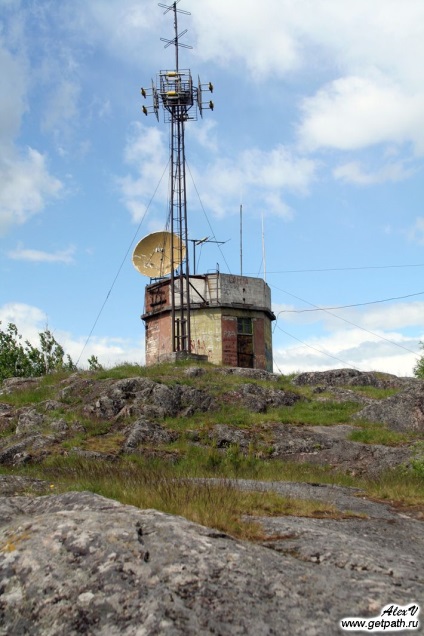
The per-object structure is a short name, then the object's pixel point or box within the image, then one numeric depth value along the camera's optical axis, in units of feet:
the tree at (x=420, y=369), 176.36
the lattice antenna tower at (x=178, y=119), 110.01
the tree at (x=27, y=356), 183.32
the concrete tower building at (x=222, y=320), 114.93
